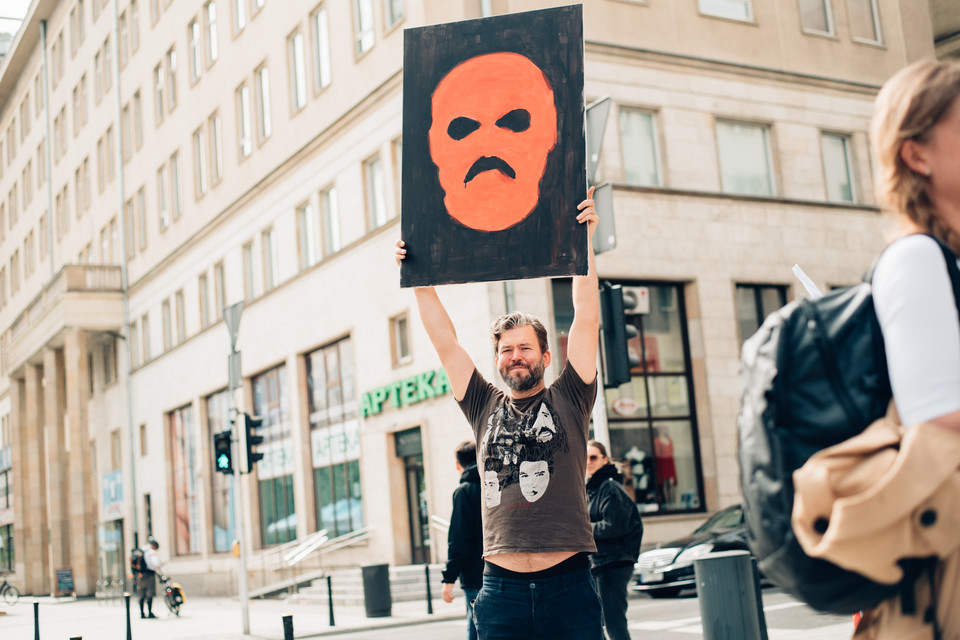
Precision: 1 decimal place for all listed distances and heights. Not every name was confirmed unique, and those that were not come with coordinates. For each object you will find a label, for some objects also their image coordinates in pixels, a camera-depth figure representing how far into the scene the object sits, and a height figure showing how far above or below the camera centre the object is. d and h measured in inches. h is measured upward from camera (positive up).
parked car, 632.4 -43.6
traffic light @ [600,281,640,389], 457.1 +55.7
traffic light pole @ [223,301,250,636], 660.7 +55.8
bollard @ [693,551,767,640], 282.0 -30.5
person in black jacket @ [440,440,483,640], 282.2 -11.0
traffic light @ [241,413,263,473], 677.3 +42.1
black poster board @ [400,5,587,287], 159.0 +47.6
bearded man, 151.9 +0.6
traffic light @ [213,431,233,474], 682.8 +36.0
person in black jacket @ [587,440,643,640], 305.4 -16.8
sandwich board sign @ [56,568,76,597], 1526.8 -69.7
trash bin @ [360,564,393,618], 713.6 -55.3
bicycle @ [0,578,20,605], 1521.9 -80.6
